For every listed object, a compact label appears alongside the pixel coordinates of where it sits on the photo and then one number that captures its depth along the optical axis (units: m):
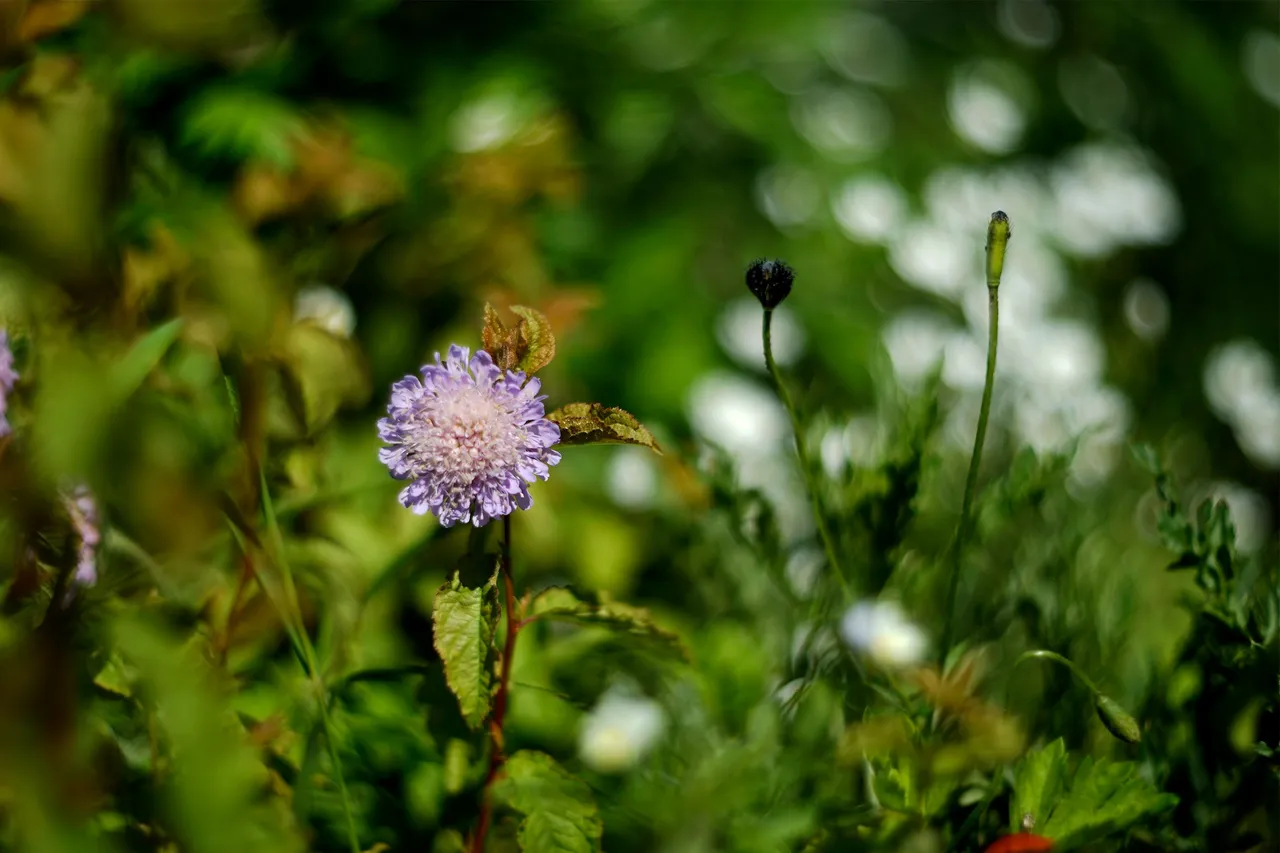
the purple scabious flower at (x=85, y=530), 1.04
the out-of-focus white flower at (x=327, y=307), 1.17
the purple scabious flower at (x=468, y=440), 1.02
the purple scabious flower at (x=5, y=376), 1.04
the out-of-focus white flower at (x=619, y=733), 1.13
